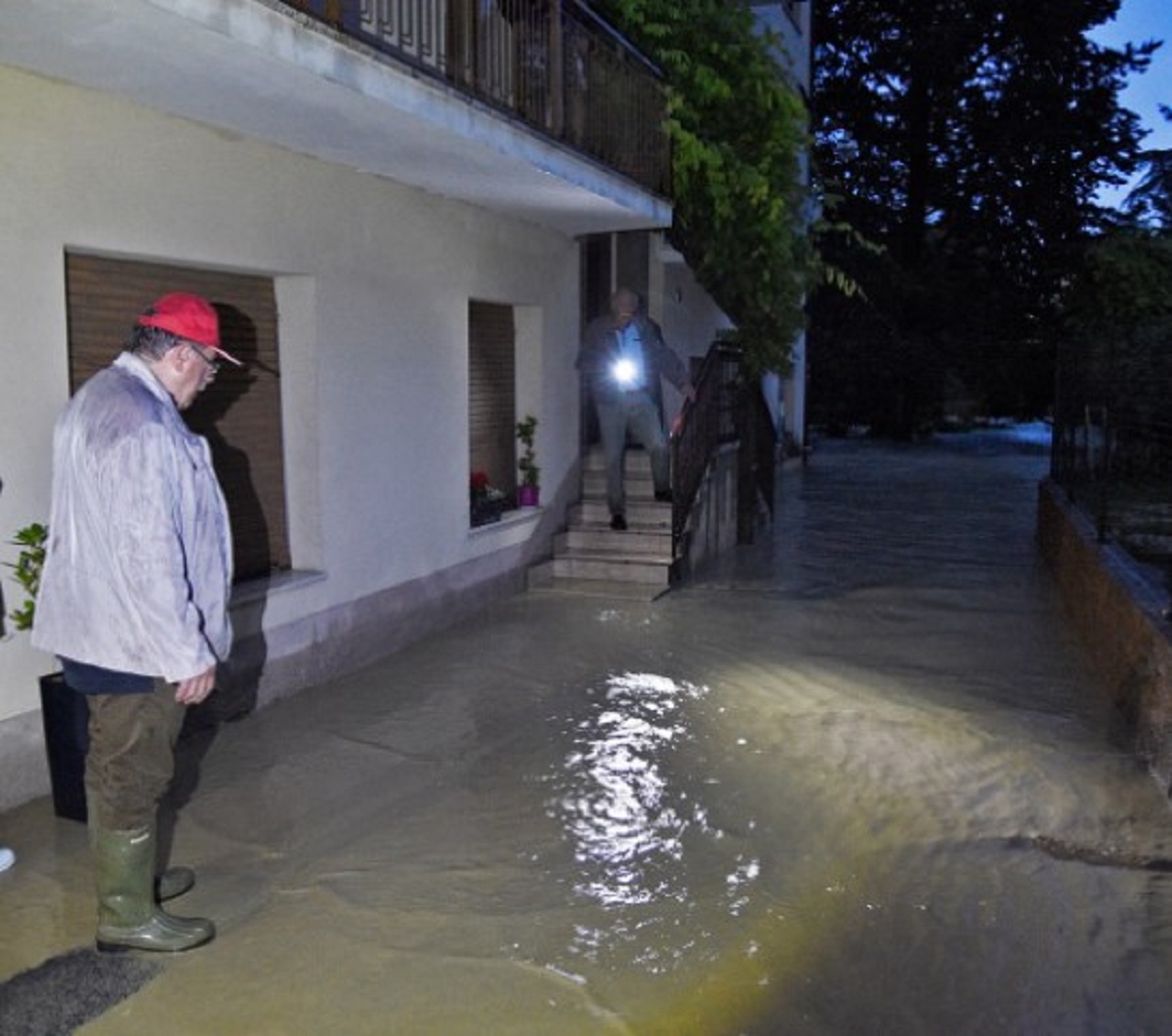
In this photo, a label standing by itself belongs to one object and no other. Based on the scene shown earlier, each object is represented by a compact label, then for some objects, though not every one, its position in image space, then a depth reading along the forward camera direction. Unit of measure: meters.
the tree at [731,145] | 9.88
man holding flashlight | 9.40
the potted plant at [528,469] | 9.52
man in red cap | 3.15
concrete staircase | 9.30
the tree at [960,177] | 29.19
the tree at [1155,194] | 19.31
